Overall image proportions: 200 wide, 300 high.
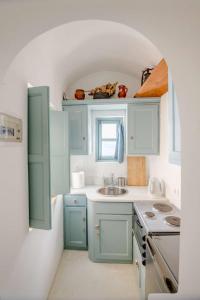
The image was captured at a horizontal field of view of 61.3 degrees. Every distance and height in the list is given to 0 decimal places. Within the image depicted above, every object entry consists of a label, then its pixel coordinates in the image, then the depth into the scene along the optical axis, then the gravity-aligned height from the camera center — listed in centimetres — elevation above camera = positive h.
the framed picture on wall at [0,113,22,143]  91 +12
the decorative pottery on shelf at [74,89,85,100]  249 +79
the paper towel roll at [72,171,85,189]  258 -49
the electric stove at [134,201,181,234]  133 -64
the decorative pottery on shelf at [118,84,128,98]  246 +82
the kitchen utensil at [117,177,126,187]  269 -53
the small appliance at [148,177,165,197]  214 -52
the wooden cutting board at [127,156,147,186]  273 -38
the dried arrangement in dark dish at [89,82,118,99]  243 +82
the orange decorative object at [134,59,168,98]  152 +71
